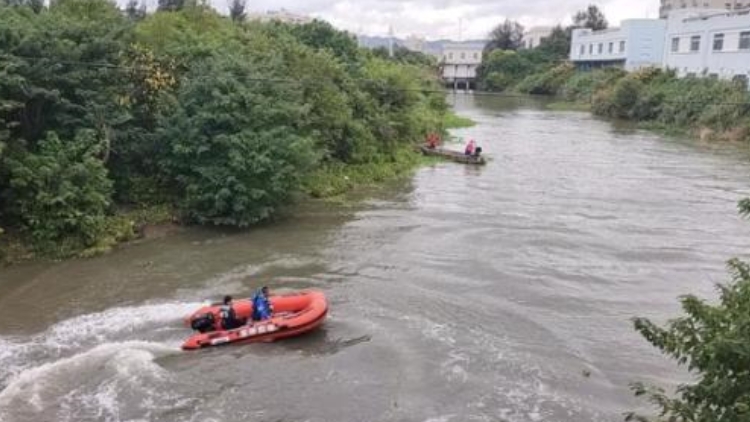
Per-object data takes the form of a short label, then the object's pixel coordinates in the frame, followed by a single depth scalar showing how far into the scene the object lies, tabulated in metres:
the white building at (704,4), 106.06
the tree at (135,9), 44.88
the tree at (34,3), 29.86
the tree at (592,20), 123.81
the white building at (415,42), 182.18
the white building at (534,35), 141.00
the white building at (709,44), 55.88
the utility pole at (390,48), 78.96
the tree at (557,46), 109.44
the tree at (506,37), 133.71
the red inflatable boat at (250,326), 14.91
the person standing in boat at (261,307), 15.55
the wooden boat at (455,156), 36.94
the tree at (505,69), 107.25
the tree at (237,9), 57.58
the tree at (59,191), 19.09
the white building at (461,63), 121.31
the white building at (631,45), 79.62
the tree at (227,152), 22.42
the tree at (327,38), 42.00
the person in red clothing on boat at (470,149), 37.41
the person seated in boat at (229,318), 15.32
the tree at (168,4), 50.22
